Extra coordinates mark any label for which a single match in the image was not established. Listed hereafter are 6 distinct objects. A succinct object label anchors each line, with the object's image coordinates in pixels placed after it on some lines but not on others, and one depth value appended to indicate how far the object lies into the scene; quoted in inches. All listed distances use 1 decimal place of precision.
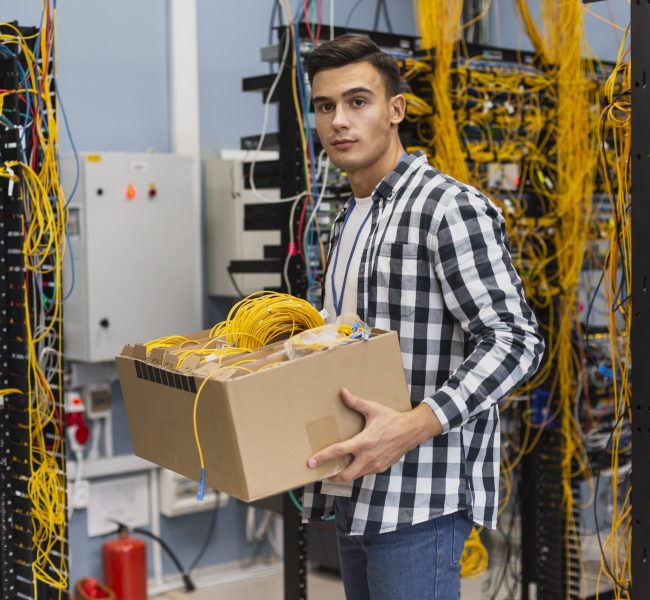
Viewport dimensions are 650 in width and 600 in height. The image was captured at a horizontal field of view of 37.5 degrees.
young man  62.2
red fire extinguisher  149.7
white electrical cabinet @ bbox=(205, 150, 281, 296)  155.2
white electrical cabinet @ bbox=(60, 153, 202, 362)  146.8
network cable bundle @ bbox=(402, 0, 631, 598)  133.3
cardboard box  58.4
